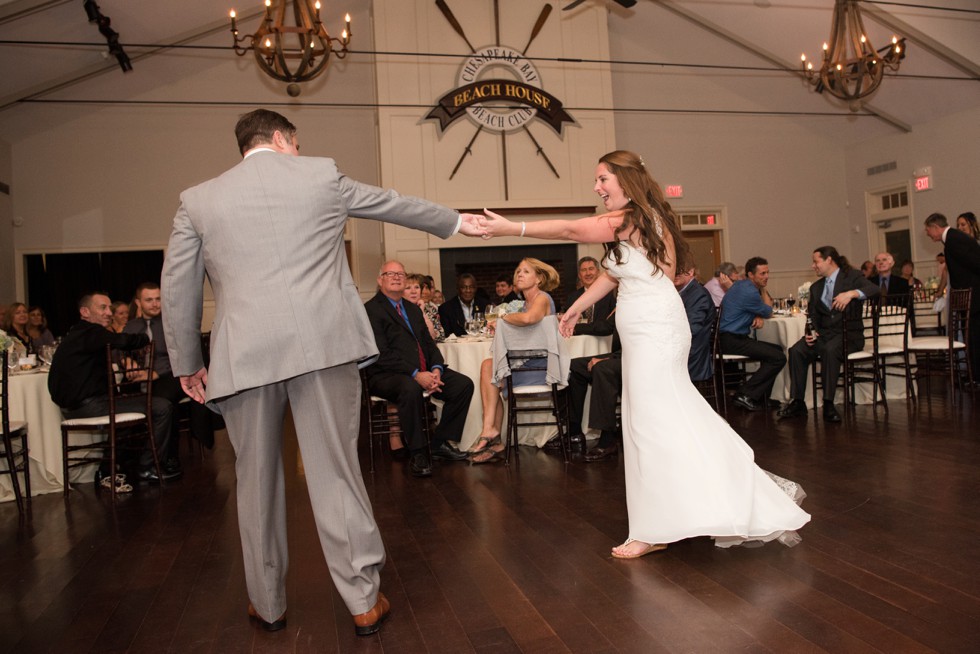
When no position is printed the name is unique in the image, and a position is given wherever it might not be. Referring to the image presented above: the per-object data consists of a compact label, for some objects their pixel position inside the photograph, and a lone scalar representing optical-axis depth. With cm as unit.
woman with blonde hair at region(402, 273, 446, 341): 566
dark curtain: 1085
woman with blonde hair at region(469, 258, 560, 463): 505
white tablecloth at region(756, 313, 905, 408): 661
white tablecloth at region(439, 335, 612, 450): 557
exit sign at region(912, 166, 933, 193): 1190
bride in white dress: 291
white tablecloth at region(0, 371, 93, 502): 493
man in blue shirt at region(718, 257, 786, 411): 633
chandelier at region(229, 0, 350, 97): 634
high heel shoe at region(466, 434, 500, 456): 521
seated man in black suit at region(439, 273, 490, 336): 841
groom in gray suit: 228
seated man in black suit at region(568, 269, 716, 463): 511
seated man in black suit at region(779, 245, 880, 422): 598
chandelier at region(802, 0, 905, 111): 756
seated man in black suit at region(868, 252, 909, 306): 869
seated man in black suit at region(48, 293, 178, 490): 472
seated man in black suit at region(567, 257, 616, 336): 557
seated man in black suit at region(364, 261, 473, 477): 516
